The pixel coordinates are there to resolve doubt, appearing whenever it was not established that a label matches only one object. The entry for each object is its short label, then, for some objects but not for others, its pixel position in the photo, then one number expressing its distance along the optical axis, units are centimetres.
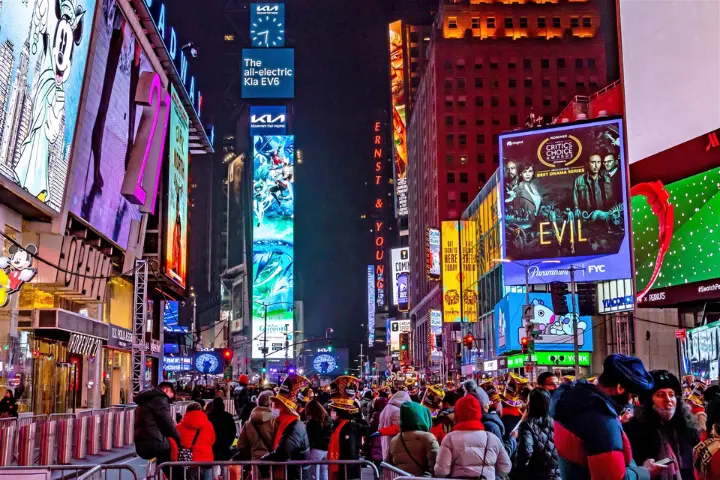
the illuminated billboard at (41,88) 2483
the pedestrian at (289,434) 1084
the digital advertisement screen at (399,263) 16962
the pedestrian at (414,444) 941
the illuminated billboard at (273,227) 15100
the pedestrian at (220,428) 1317
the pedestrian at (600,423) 534
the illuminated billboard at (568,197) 5722
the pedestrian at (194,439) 1176
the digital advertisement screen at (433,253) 10362
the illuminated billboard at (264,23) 16438
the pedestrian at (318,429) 1218
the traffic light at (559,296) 3600
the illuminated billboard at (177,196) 5369
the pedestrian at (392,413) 1324
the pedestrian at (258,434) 1169
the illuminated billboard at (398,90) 16250
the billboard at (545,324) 6569
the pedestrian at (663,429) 702
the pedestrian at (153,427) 1146
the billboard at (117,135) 3575
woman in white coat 834
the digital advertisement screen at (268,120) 16038
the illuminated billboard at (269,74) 16575
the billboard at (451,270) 9706
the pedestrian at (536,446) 860
